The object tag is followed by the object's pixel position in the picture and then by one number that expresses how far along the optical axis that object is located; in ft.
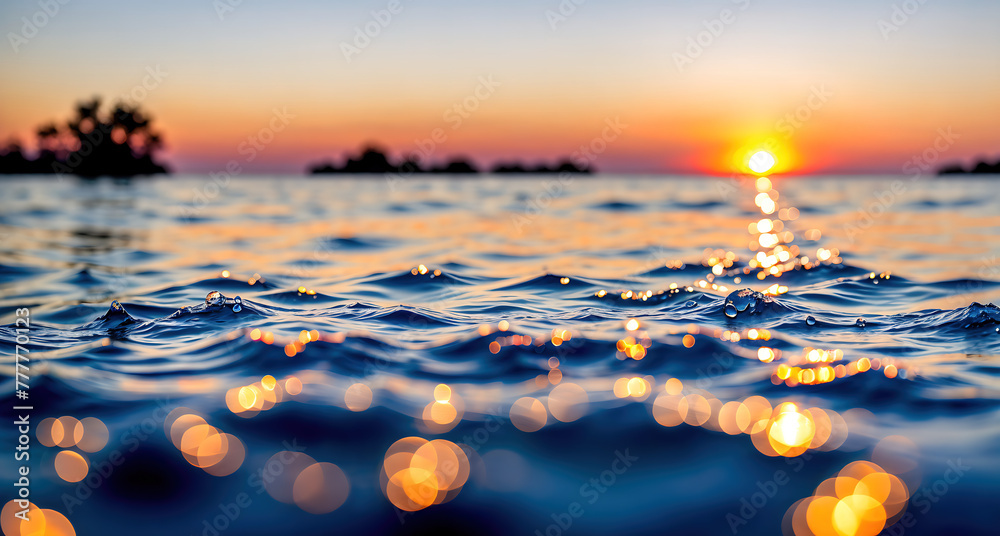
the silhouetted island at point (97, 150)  256.32
